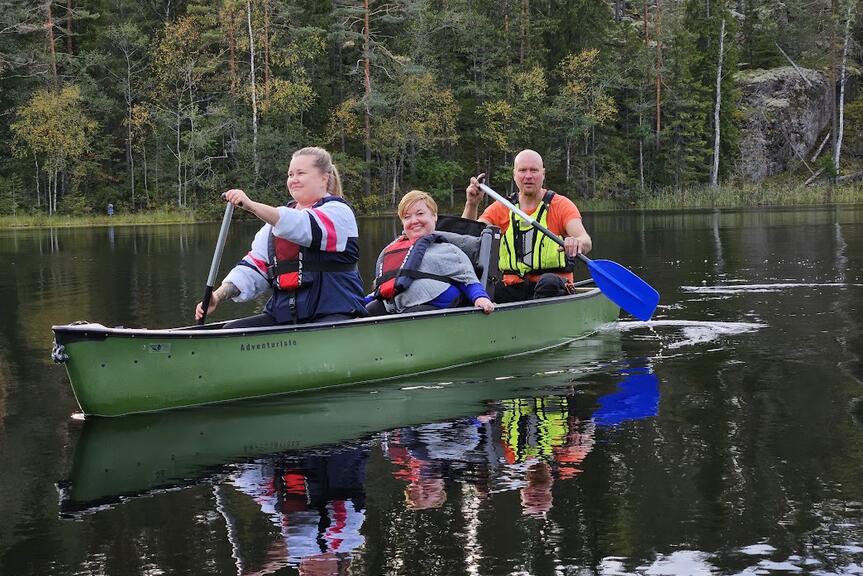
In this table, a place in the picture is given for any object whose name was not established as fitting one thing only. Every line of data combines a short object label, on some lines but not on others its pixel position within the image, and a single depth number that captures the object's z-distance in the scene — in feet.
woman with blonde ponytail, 22.76
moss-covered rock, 161.79
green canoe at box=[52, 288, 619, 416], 21.52
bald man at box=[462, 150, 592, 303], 30.68
